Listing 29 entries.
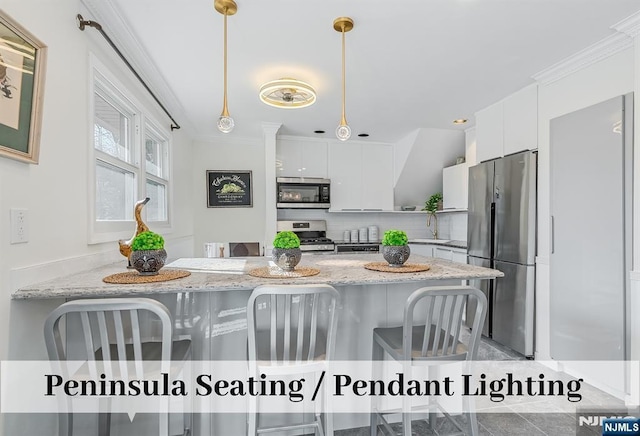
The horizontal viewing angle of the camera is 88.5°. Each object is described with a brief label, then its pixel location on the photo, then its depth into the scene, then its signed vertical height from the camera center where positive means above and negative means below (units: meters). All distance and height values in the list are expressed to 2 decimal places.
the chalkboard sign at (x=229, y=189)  4.74 +0.42
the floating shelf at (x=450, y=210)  4.34 +0.12
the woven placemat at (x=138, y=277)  1.39 -0.27
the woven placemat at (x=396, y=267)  1.66 -0.26
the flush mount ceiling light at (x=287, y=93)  2.57 +1.04
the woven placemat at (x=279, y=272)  1.53 -0.27
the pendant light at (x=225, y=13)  1.76 +1.14
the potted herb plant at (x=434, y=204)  4.98 +0.23
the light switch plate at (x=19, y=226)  1.25 -0.04
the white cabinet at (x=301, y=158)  4.70 +0.87
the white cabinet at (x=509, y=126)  2.87 +0.90
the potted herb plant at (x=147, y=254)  1.50 -0.17
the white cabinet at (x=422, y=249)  4.63 -0.43
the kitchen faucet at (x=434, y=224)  5.27 -0.08
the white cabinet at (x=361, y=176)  4.90 +0.65
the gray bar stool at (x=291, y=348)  1.22 -0.57
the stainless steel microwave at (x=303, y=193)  4.47 +0.36
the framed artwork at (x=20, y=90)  1.17 +0.49
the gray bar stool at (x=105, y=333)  1.05 -0.39
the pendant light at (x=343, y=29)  1.92 +1.15
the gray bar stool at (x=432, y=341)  1.33 -0.58
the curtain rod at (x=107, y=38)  1.72 +1.03
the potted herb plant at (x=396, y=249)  1.74 -0.16
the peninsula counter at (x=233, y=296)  1.34 -0.40
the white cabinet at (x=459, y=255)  3.90 -0.44
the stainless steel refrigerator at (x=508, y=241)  2.80 -0.20
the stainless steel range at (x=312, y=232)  4.51 -0.20
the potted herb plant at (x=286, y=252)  1.62 -0.17
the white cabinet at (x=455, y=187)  4.30 +0.45
